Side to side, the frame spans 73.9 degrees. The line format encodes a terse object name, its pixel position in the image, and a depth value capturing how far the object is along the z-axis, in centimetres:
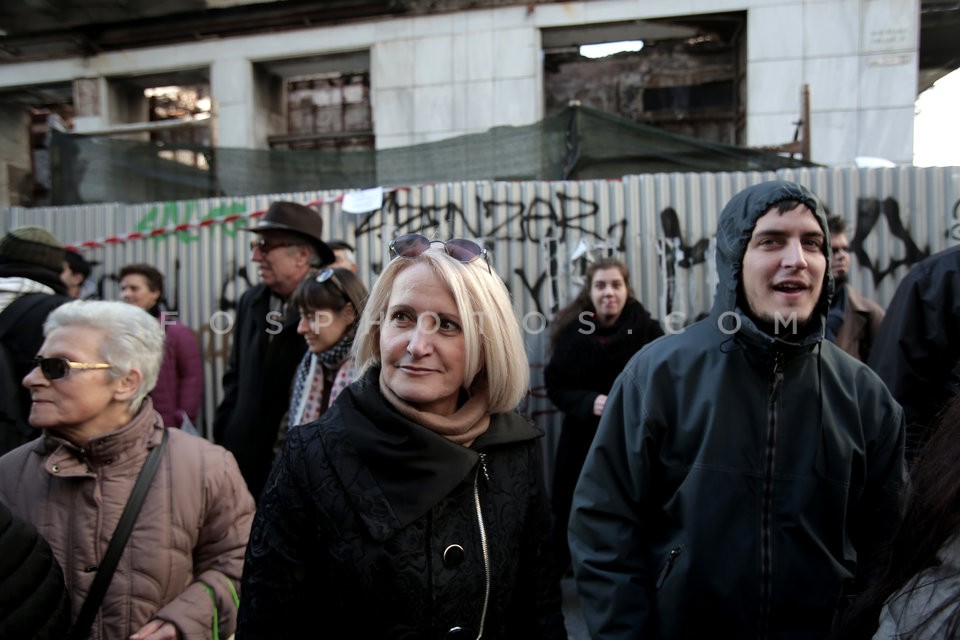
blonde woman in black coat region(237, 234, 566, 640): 158
